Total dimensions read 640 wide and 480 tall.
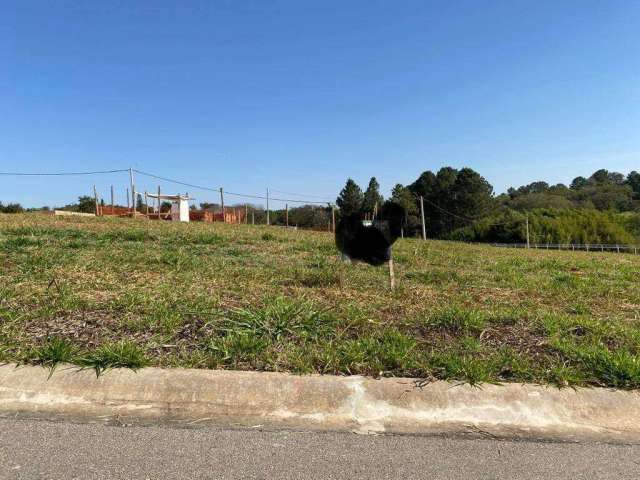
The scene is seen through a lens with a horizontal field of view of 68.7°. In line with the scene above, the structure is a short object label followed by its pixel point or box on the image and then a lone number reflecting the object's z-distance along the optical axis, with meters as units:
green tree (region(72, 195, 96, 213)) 51.06
